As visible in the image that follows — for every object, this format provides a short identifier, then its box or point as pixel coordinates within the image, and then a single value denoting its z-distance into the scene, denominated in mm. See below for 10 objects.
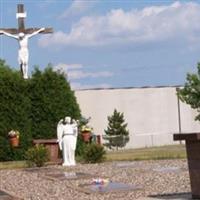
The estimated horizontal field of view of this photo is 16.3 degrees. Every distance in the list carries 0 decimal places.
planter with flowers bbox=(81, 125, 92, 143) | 25969
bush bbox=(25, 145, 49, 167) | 21828
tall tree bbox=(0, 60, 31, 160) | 26042
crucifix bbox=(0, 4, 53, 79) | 29062
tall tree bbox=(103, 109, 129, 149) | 47906
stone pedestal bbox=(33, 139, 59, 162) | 23836
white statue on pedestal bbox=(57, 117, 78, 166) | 22328
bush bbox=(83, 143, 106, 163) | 22438
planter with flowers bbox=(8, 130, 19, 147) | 24936
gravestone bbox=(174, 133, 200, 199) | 10539
